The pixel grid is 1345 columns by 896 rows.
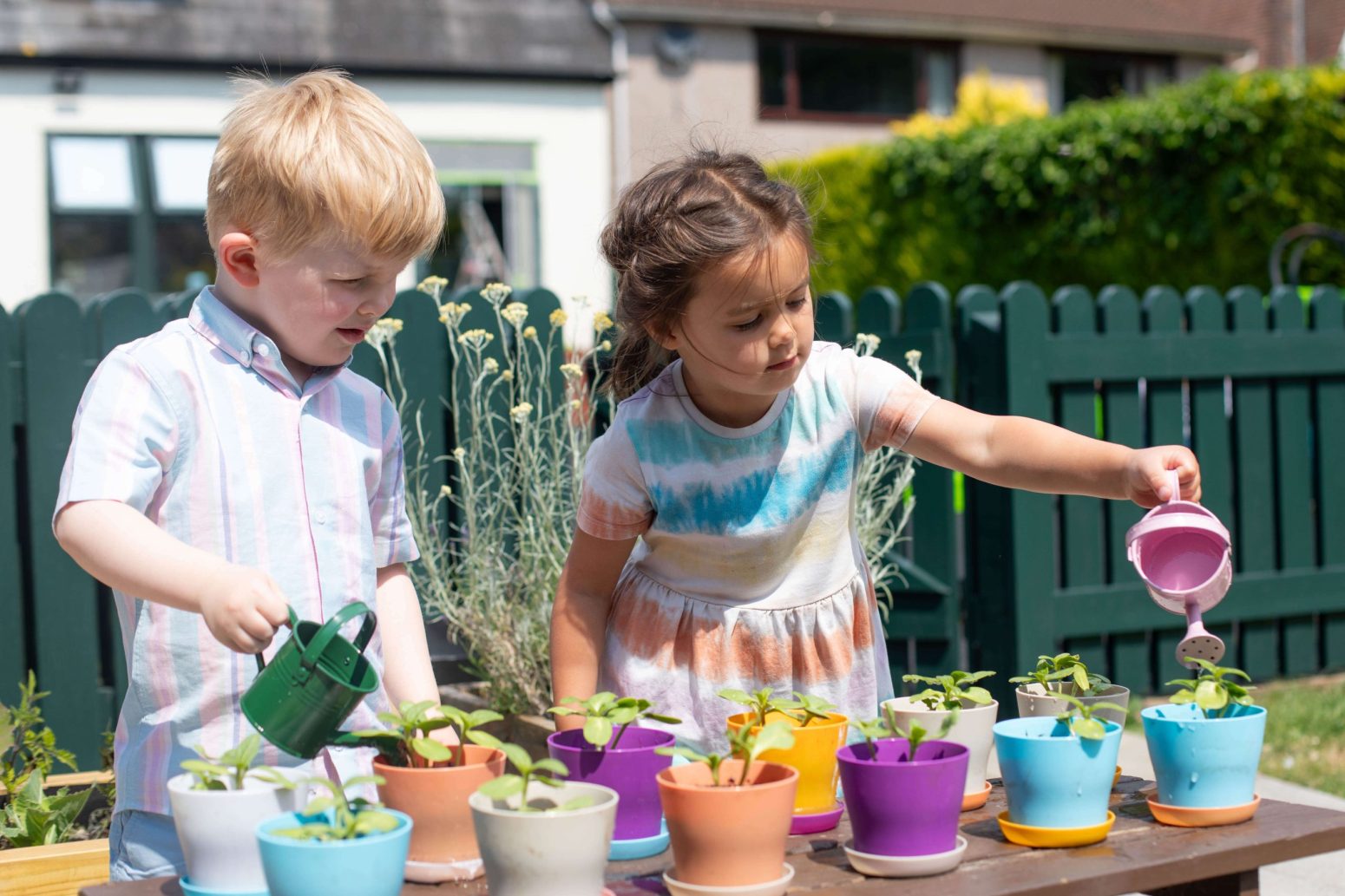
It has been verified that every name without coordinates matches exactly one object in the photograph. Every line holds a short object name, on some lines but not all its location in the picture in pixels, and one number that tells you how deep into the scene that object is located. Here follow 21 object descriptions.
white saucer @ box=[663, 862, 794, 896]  1.26
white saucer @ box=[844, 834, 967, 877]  1.33
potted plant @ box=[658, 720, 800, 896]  1.25
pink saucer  1.52
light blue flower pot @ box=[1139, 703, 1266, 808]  1.47
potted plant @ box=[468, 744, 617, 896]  1.19
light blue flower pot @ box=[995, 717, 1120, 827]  1.40
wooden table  1.32
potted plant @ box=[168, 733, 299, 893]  1.25
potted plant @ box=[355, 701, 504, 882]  1.31
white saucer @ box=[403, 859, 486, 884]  1.33
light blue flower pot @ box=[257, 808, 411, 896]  1.15
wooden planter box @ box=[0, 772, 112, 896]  2.09
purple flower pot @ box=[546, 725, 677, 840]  1.40
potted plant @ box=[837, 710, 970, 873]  1.32
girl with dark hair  1.97
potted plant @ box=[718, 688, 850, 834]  1.49
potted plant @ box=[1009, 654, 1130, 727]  1.61
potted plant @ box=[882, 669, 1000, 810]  1.53
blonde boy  1.67
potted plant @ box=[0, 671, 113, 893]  2.11
